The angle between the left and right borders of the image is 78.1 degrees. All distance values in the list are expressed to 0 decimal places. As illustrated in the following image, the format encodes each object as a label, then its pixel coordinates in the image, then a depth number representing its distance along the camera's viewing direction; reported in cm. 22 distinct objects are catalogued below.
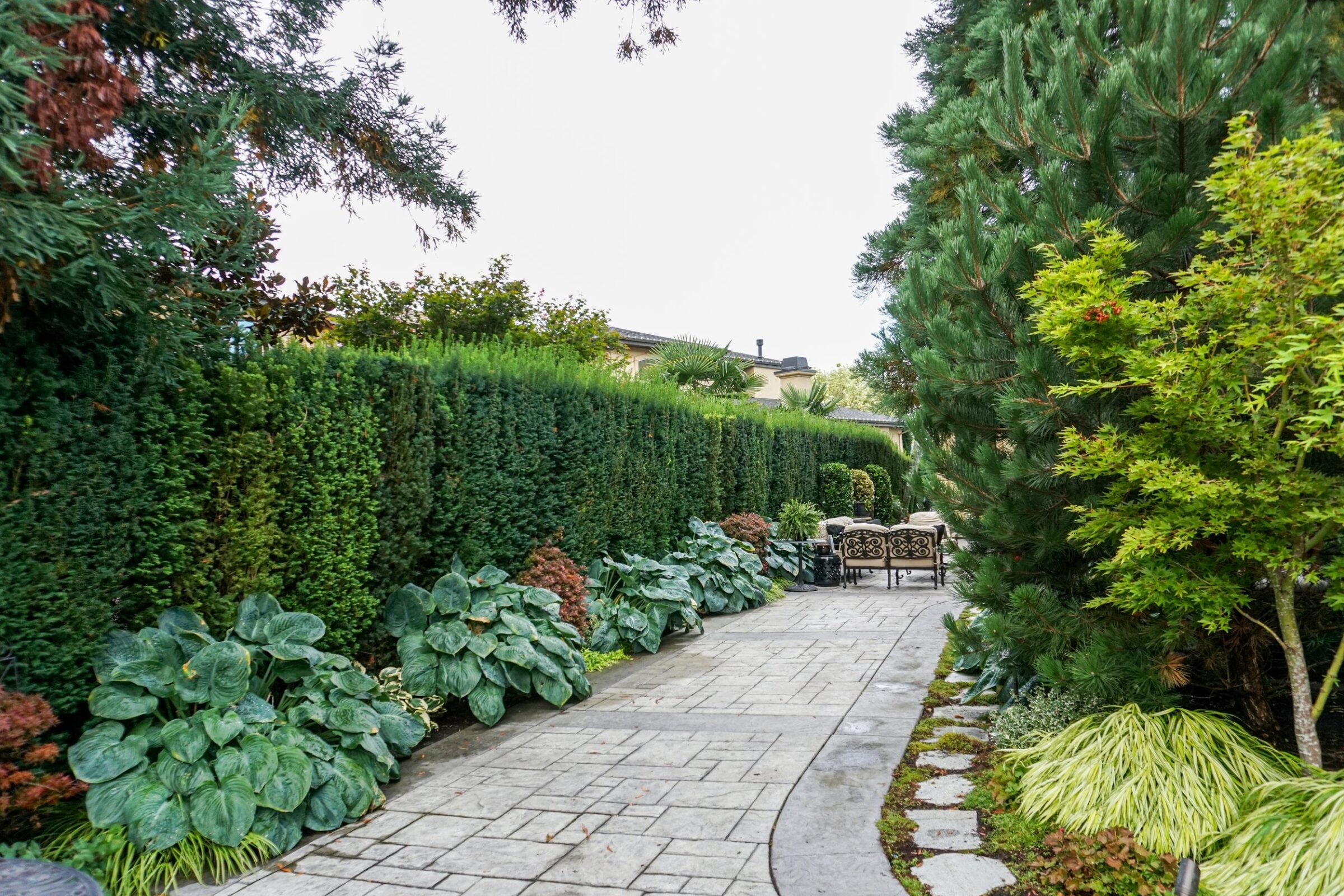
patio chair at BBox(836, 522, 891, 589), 1149
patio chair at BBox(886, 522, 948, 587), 1130
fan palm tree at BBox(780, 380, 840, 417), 2200
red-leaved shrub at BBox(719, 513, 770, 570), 1144
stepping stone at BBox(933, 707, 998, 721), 525
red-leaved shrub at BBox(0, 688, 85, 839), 297
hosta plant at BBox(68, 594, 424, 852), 335
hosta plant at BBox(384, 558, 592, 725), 529
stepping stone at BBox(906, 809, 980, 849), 339
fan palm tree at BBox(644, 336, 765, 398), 1647
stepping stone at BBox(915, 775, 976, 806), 386
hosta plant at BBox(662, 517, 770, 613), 970
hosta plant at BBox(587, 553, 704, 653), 750
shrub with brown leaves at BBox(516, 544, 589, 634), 686
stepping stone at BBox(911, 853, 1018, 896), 298
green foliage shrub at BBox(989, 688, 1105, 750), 426
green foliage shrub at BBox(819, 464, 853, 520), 1655
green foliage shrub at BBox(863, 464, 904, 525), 1962
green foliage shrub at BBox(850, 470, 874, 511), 1830
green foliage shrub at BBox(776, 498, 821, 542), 1322
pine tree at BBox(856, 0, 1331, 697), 361
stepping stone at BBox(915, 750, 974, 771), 434
